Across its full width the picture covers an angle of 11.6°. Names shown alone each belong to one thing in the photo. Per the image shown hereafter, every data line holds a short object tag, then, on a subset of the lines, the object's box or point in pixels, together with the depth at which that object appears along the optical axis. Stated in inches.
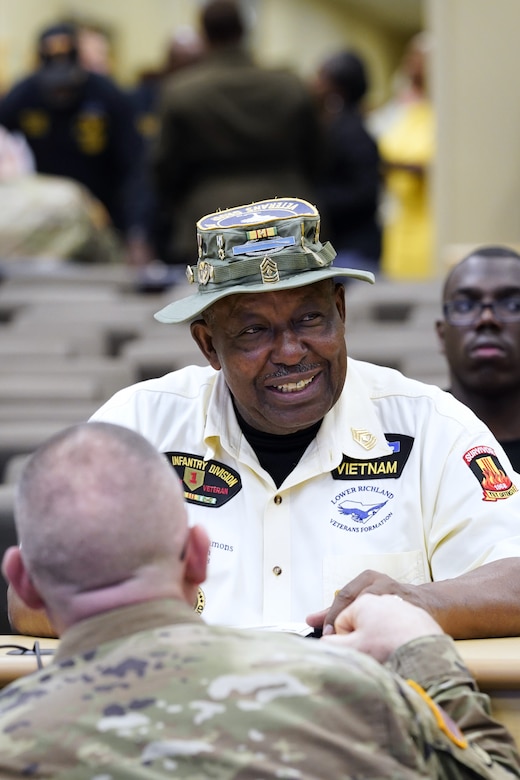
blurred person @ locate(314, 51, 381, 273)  499.3
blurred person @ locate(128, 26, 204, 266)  514.0
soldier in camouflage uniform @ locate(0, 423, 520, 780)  111.8
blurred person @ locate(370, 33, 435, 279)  547.7
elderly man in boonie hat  185.1
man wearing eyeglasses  261.0
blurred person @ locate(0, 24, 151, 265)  506.1
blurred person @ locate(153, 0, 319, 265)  432.5
